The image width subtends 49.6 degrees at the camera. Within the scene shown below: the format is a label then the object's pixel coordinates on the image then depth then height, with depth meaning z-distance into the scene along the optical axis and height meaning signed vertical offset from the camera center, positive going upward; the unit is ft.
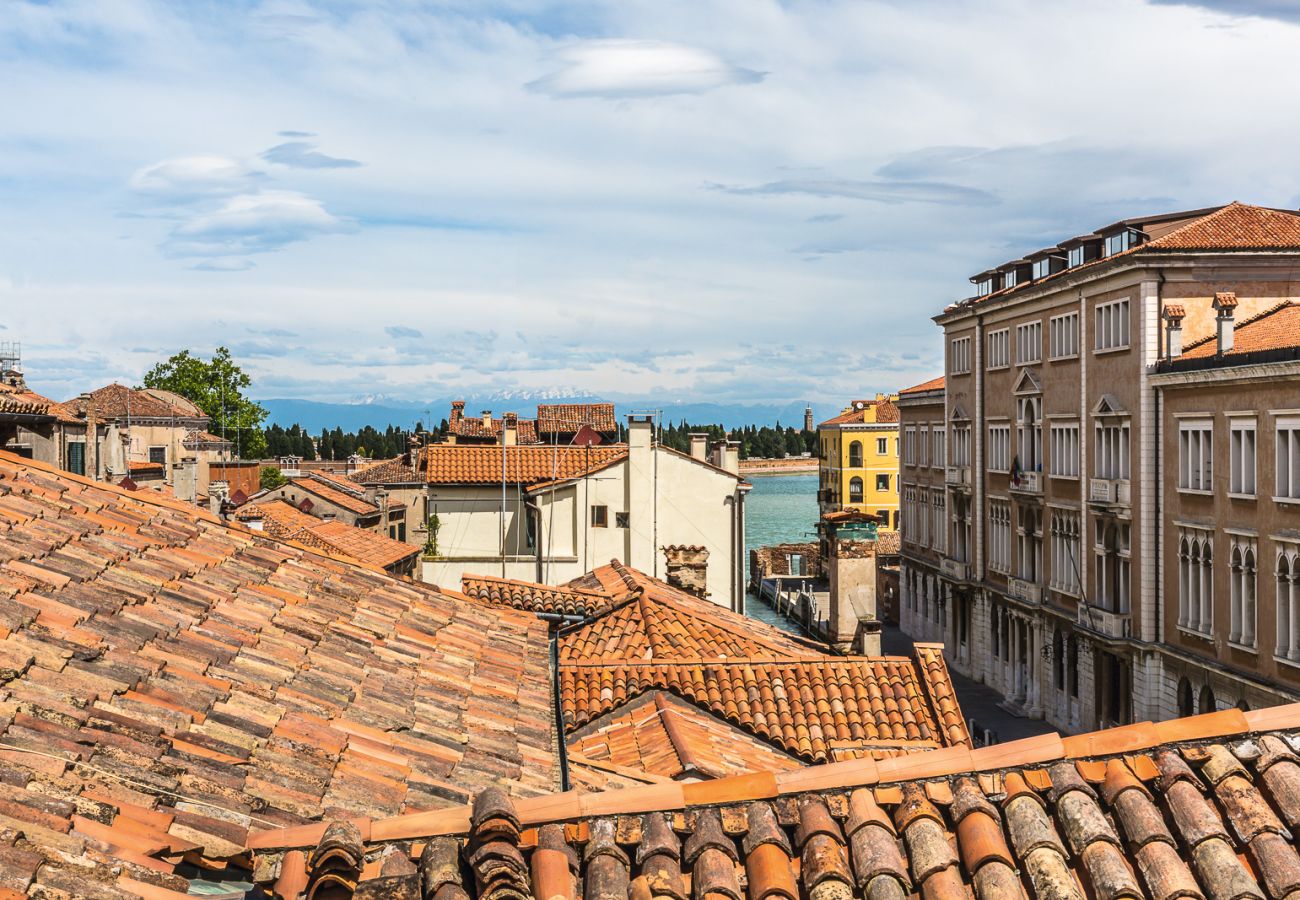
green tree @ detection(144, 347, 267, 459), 287.69 +11.63
